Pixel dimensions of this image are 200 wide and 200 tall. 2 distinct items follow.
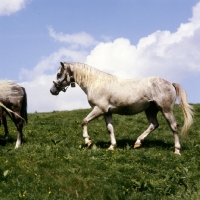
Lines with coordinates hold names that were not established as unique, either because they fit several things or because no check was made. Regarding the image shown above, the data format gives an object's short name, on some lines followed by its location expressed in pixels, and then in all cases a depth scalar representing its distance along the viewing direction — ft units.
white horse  44.21
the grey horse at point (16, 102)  45.37
